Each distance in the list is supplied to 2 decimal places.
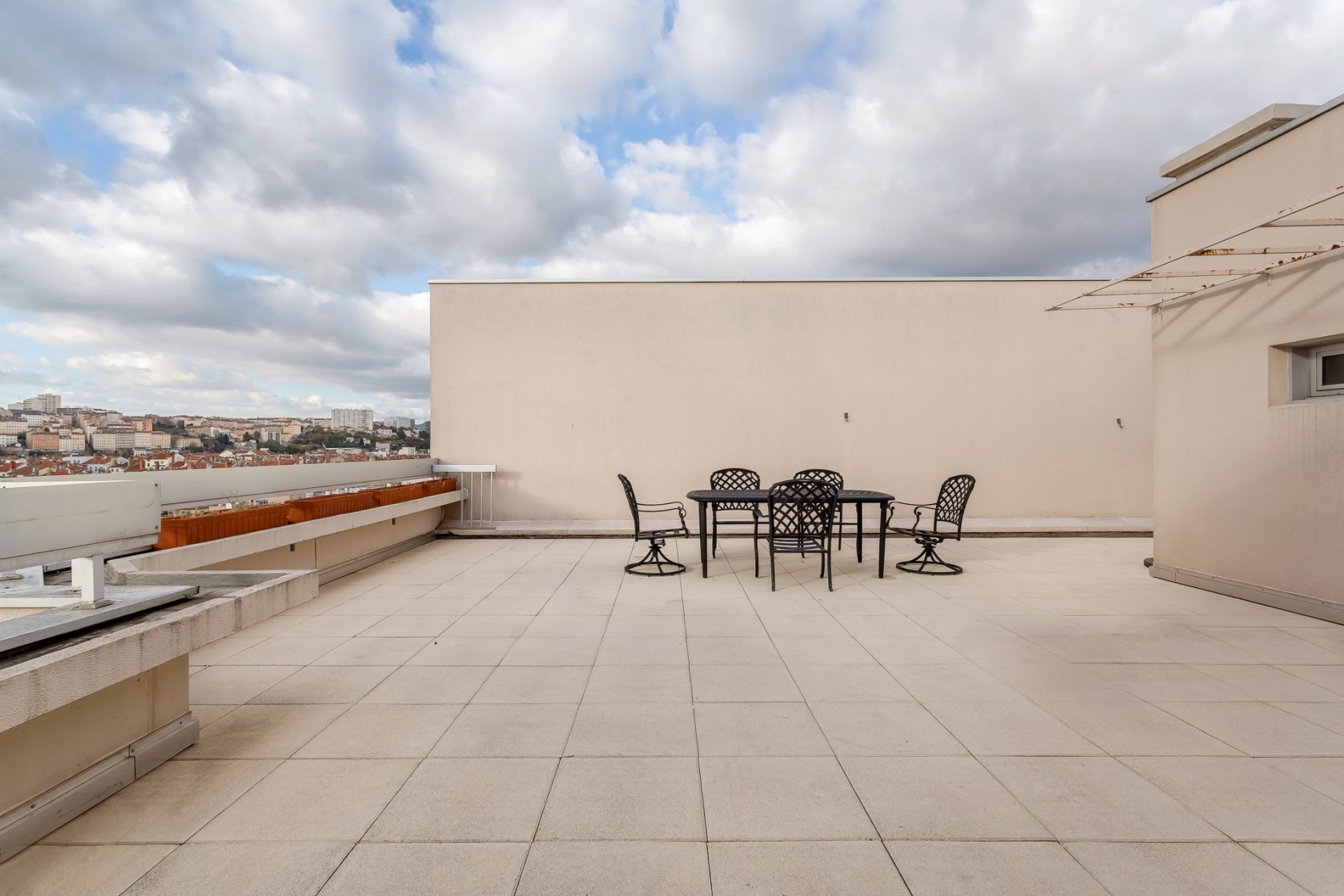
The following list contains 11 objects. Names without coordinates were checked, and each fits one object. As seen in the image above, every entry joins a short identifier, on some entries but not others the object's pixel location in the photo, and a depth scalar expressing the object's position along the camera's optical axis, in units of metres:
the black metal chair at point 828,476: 5.14
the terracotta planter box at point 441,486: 6.59
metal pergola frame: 3.07
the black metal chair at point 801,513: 4.30
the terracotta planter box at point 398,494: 5.47
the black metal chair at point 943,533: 4.95
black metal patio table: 4.66
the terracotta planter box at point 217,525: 3.14
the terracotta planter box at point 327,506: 4.24
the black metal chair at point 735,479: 6.37
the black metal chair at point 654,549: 4.89
